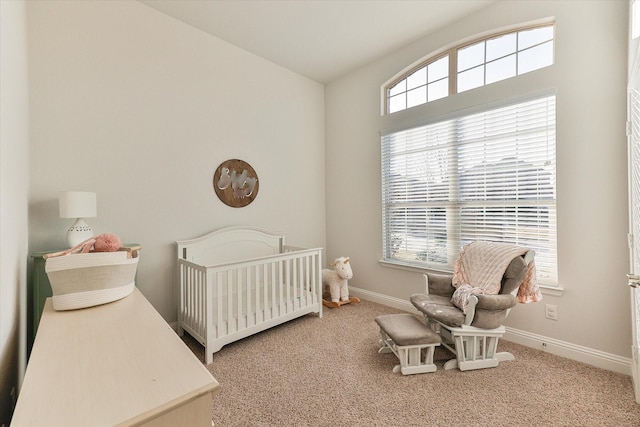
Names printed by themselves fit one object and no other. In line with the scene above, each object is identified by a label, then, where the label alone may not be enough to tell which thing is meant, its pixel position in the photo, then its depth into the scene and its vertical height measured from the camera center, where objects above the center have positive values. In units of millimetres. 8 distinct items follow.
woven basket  1079 -257
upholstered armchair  1874 -742
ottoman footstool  1841 -909
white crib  2086 -637
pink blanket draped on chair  1973 -452
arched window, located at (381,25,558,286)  2184 +435
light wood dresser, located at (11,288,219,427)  547 -393
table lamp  1789 +25
